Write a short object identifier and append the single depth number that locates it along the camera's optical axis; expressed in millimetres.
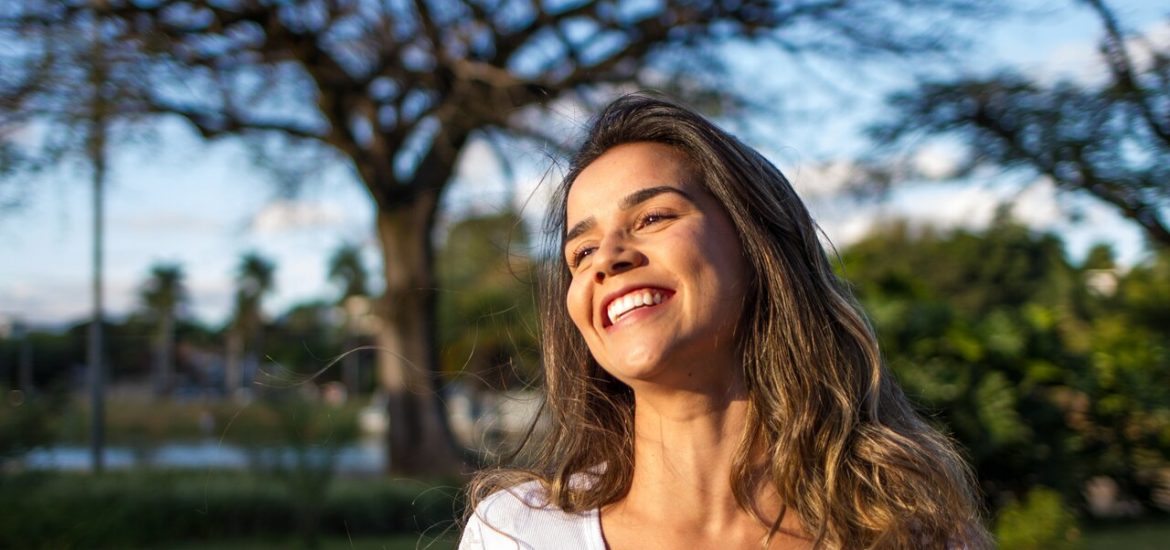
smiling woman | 1854
